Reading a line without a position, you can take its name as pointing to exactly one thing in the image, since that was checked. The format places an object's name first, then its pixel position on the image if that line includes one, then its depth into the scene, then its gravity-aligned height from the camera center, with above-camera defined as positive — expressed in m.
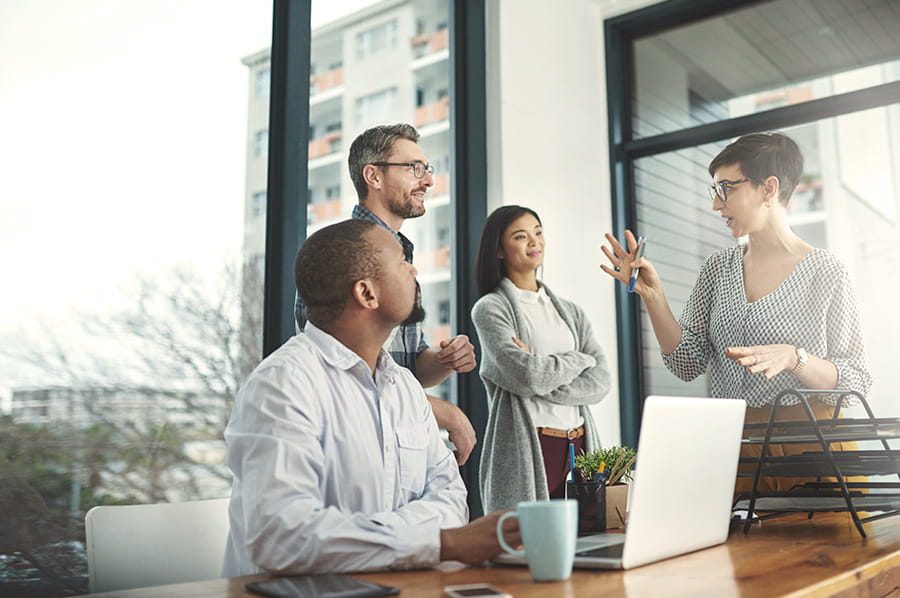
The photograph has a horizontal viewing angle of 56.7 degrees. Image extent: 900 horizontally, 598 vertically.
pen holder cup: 1.39 -0.14
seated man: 1.07 -0.04
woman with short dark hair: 1.86 +0.28
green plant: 1.45 -0.07
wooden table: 0.91 -0.18
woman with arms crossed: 2.73 +0.17
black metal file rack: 1.30 -0.07
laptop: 1.02 -0.08
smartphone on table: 0.86 -0.18
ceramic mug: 0.96 -0.13
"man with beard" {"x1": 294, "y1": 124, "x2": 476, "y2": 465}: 2.40 +0.73
